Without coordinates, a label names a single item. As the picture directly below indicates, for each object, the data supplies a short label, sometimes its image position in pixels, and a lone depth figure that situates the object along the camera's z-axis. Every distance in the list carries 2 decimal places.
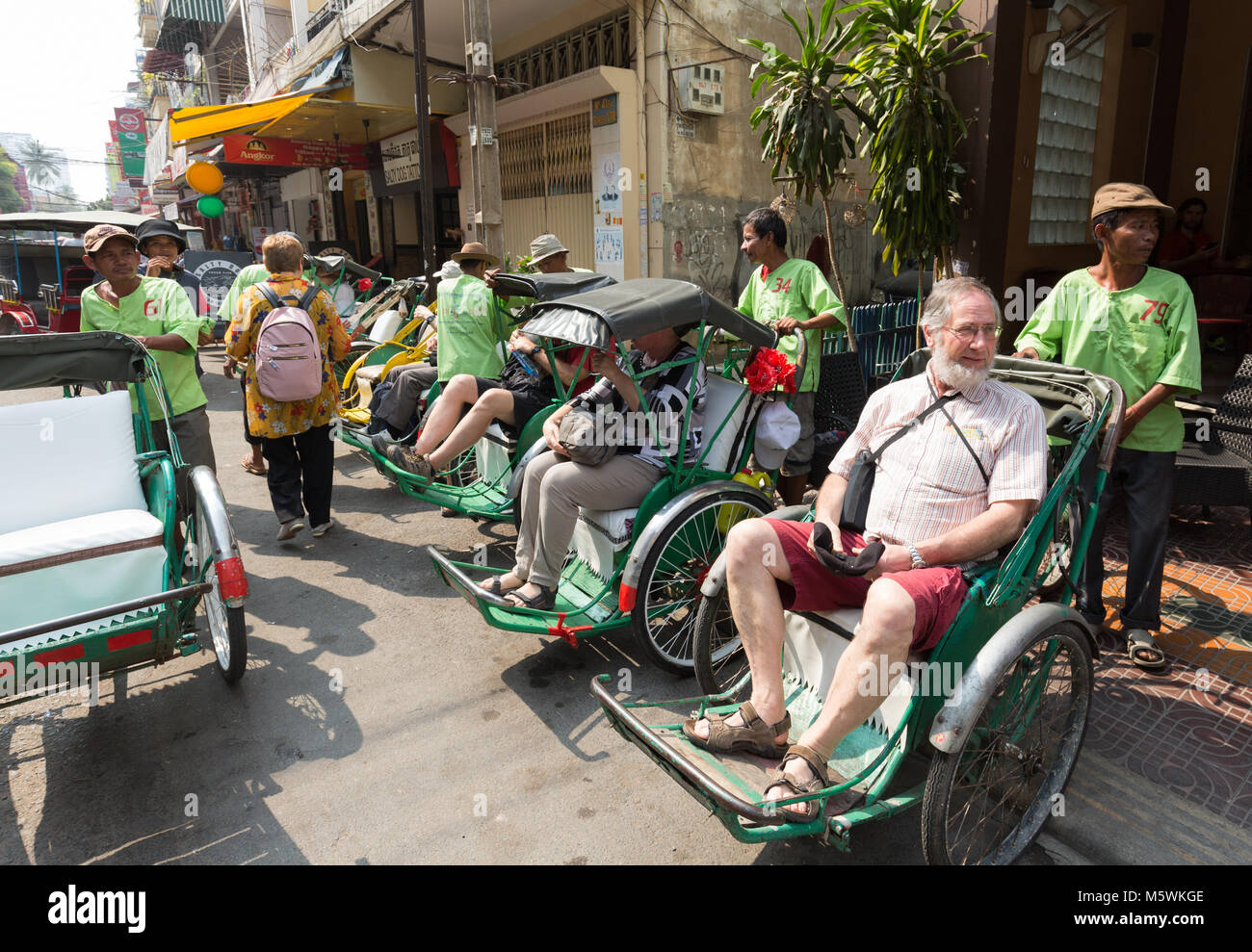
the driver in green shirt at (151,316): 4.34
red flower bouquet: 3.73
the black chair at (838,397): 5.45
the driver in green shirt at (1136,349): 3.24
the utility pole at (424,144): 8.66
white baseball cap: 3.96
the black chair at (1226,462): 4.32
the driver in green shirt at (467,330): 5.54
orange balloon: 14.33
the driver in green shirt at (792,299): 4.54
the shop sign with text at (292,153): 13.36
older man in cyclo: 2.42
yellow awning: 11.52
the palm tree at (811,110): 5.60
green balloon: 18.64
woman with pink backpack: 4.82
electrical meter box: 9.70
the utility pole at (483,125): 7.38
